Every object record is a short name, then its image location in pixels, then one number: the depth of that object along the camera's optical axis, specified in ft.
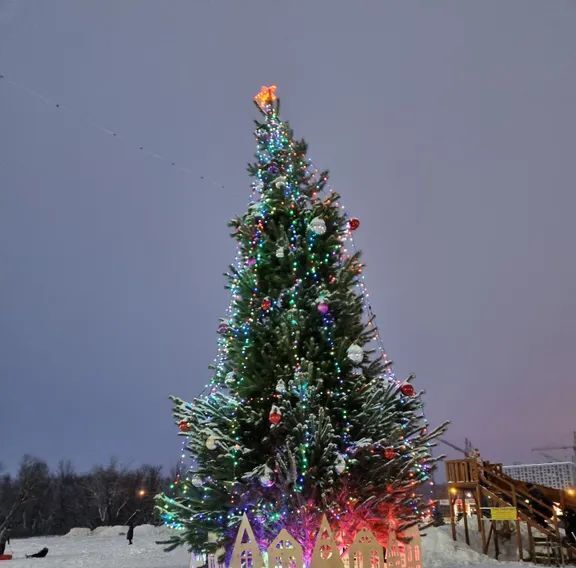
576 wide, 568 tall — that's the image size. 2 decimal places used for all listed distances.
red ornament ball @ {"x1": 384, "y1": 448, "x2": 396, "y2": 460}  25.71
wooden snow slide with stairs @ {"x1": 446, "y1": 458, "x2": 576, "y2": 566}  56.90
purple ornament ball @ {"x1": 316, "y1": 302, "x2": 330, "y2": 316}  27.66
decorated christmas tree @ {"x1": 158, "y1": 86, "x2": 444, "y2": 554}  25.40
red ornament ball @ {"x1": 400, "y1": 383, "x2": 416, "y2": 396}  26.81
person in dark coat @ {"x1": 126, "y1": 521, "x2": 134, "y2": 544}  92.15
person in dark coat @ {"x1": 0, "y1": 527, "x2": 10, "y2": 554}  77.56
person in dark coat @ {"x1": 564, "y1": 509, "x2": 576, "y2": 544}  60.49
